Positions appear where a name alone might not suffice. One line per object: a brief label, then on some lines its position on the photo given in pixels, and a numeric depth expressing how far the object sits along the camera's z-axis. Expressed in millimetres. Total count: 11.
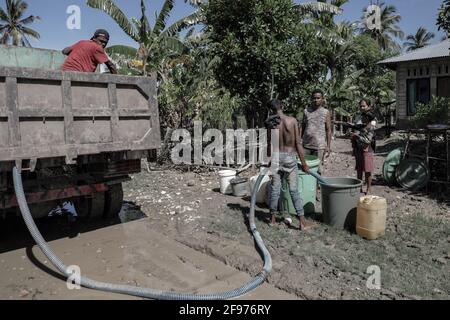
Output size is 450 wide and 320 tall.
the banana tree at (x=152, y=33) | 12508
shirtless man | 5125
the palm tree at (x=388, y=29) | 37844
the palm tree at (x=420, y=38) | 41000
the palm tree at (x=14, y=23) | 34250
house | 15164
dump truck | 4086
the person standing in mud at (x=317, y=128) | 6059
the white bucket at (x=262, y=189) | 6328
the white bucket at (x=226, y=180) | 7262
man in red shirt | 5012
